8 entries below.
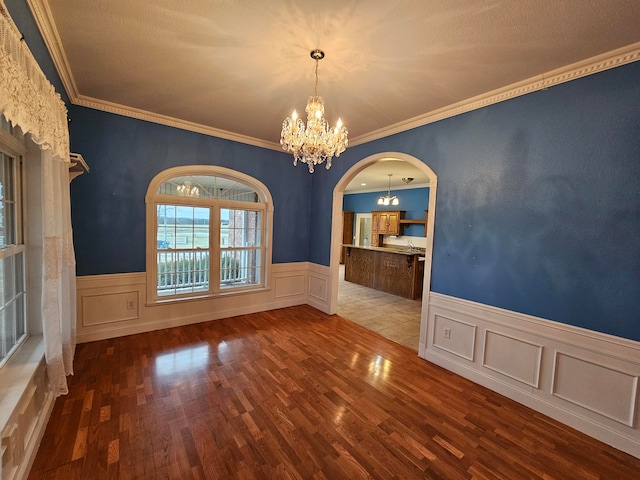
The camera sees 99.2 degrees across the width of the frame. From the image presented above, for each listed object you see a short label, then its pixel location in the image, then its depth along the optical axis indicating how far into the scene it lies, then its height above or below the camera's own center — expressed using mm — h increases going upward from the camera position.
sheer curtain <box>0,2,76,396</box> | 1229 +274
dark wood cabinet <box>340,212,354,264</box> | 10922 -83
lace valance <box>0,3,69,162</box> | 1166 +618
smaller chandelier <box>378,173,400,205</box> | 8164 +849
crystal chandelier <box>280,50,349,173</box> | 2258 +763
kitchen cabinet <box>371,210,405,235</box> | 8758 +184
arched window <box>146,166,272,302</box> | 3816 -188
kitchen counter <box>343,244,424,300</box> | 5957 -1014
